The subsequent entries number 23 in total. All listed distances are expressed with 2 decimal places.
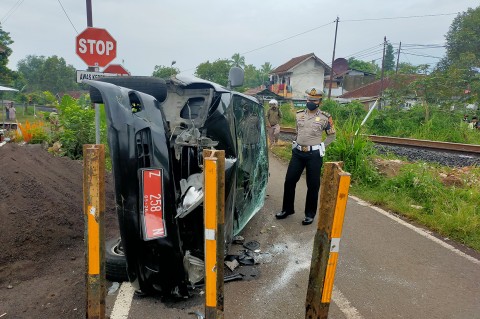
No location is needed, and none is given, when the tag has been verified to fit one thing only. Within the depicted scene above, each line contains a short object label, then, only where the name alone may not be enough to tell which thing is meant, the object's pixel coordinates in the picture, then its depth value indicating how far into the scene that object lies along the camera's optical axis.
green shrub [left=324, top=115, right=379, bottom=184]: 7.33
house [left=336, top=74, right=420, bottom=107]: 36.65
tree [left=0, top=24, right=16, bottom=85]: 30.27
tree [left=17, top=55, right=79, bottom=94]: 67.38
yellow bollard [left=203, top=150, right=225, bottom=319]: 1.82
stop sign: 7.09
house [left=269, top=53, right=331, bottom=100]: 44.00
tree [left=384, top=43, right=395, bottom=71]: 78.82
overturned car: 2.37
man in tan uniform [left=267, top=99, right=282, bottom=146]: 11.92
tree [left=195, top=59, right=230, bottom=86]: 54.78
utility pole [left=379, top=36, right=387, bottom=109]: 34.97
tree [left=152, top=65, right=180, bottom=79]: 57.16
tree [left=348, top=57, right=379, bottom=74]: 61.54
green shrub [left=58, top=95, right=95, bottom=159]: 8.59
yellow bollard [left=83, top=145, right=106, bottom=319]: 1.84
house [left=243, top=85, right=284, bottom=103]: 33.71
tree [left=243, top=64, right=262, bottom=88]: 78.44
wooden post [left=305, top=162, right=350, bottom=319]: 1.85
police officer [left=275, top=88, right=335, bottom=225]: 4.78
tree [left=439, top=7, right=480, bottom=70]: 41.94
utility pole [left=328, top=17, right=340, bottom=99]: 33.89
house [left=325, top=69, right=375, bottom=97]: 48.69
